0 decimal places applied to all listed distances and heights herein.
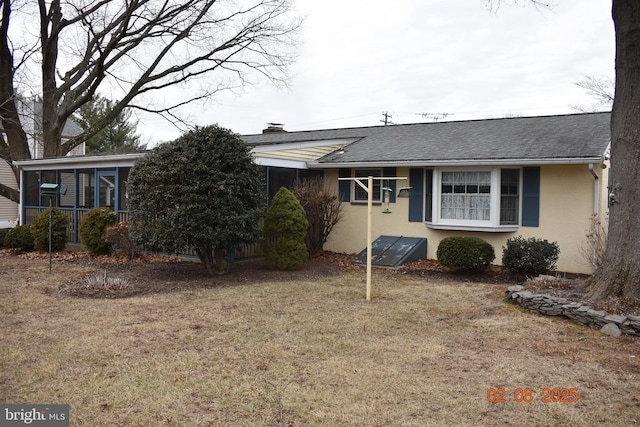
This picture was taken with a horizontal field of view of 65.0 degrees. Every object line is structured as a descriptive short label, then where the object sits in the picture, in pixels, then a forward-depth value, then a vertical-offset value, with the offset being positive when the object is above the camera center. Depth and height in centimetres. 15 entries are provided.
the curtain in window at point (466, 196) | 1157 +27
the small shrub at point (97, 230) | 1283 -71
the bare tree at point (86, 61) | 1862 +560
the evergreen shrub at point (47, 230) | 1359 -78
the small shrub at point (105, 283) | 873 -144
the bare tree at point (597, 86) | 2708 +665
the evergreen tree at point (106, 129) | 3412 +524
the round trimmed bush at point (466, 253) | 1046 -96
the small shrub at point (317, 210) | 1217 -11
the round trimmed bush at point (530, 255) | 991 -93
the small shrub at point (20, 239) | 1415 -106
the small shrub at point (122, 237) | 1216 -84
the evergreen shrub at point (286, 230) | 1080 -54
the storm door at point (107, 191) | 1797 +42
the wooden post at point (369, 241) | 817 -56
